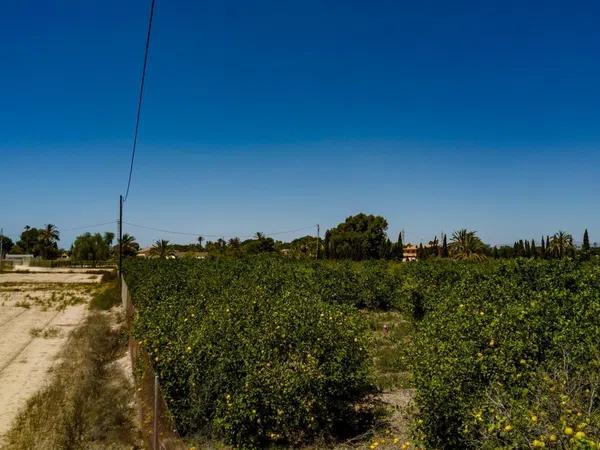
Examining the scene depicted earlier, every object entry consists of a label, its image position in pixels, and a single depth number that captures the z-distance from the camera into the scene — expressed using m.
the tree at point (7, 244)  129.09
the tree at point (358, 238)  69.56
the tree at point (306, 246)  82.03
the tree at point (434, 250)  76.12
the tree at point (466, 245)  66.81
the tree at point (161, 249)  86.38
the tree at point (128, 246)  81.31
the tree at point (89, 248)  93.62
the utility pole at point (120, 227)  41.47
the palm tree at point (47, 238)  109.50
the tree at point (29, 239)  123.48
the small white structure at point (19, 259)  90.25
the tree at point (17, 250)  123.61
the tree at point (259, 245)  84.59
